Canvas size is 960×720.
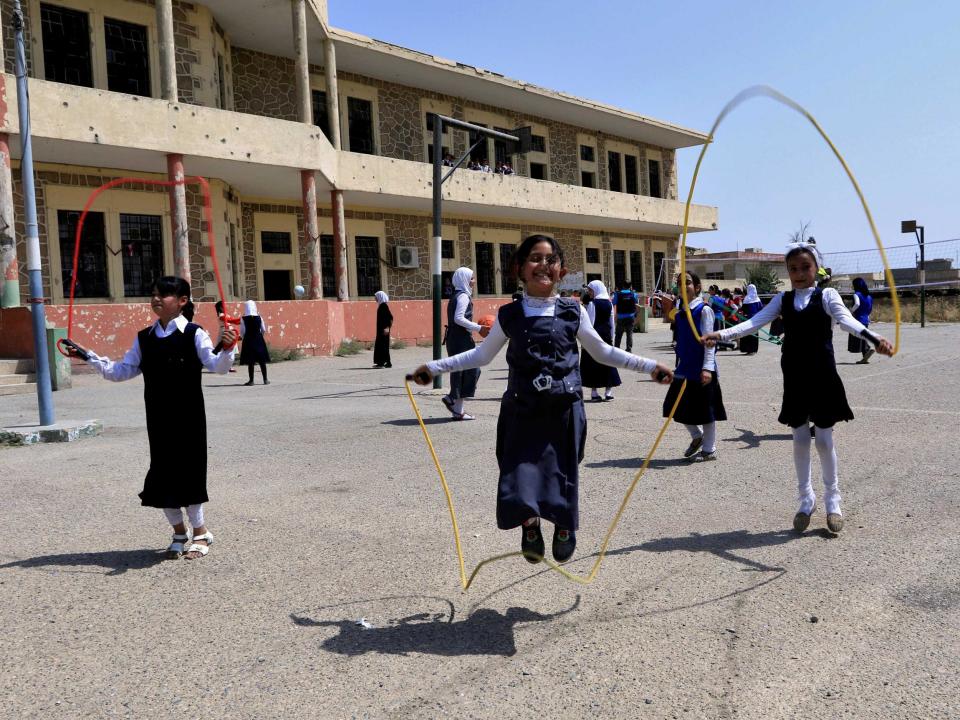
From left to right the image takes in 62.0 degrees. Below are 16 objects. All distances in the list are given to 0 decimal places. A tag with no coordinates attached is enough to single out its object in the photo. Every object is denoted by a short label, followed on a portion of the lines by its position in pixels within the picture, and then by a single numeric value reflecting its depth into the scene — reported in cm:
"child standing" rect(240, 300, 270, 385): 1539
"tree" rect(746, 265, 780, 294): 5553
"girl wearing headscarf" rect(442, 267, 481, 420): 991
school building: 1800
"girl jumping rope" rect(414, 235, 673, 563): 379
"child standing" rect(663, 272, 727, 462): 726
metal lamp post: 2859
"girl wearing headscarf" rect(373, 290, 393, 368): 1788
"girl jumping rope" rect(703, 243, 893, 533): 491
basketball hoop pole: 1325
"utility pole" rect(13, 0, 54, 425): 930
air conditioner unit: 2773
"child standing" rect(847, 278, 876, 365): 1644
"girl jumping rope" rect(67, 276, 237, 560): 483
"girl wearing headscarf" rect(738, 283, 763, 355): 1845
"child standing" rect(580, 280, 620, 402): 1161
